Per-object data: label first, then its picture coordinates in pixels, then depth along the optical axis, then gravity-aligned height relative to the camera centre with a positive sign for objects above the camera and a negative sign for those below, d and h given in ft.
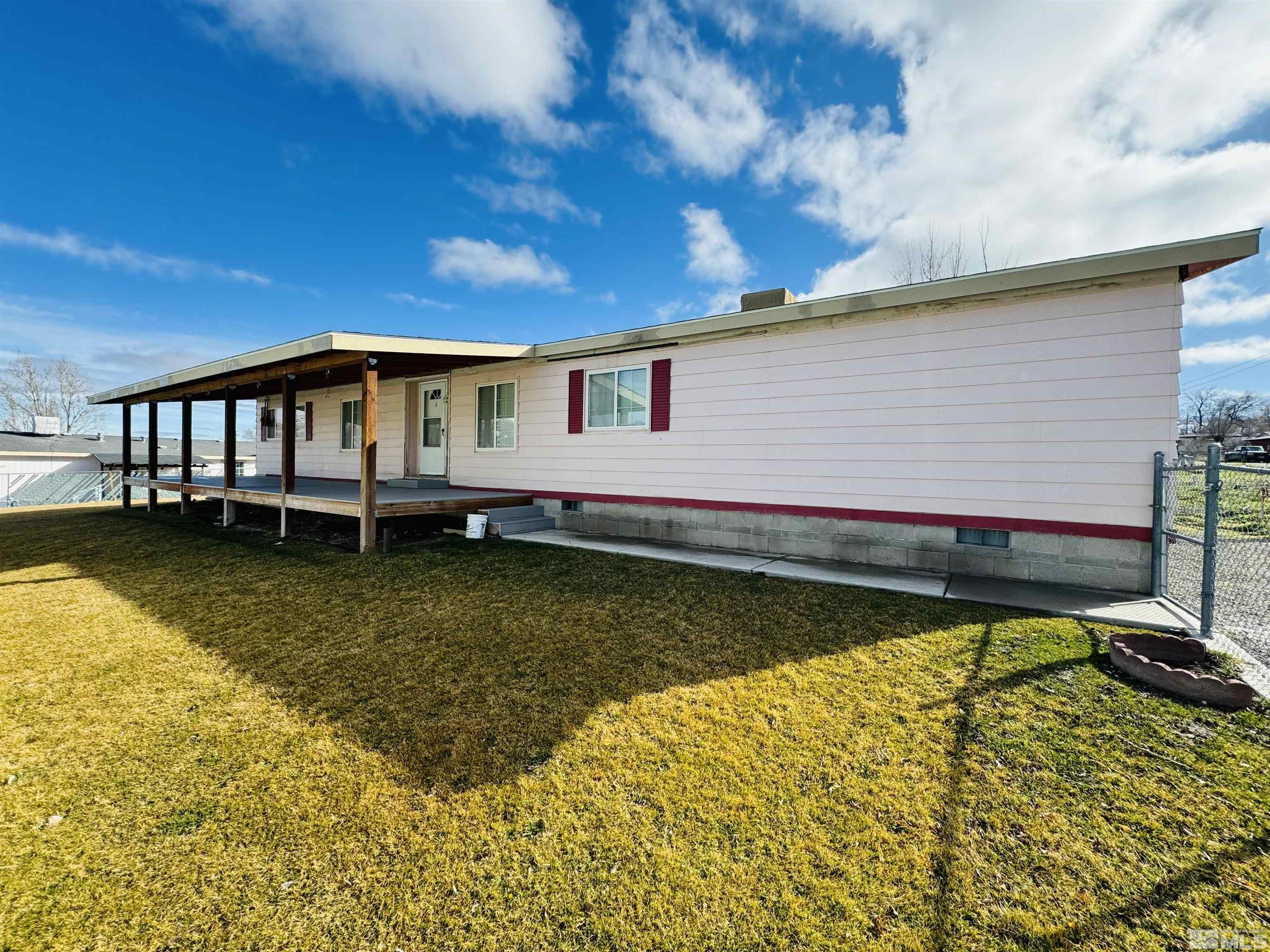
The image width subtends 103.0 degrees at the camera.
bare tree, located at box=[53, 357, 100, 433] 116.37 +13.74
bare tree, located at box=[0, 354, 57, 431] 111.14 +12.88
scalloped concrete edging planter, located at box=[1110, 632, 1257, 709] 9.75 -4.12
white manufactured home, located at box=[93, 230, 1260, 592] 16.46 +1.99
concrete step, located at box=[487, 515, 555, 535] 26.96 -3.68
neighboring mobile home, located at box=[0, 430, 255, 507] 69.26 -2.02
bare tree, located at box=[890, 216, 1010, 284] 42.57 +18.63
